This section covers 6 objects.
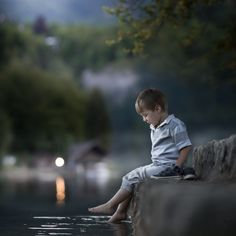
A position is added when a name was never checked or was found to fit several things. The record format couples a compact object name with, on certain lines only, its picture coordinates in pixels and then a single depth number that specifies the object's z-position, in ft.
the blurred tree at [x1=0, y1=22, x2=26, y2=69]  131.10
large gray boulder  9.63
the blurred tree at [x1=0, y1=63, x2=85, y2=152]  124.89
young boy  14.39
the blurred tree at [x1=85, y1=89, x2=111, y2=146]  126.32
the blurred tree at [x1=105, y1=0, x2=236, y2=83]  22.78
